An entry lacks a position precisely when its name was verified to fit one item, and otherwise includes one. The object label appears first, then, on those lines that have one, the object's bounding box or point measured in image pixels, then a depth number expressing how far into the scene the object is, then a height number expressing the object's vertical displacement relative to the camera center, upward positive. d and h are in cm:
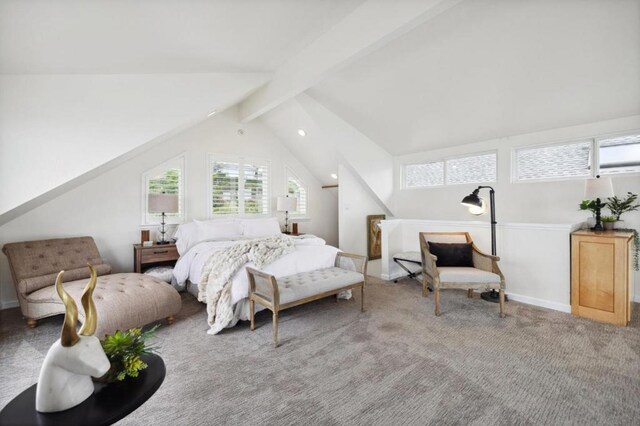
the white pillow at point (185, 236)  422 -35
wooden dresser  285 -63
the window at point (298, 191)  627 +48
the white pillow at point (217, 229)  445 -26
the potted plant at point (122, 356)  133 -68
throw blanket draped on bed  286 -61
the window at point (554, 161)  384 +75
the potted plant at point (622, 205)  331 +11
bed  291 -56
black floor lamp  364 +0
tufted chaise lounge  253 -74
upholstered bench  261 -73
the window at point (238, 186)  524 +52
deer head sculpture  113 -63
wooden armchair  316 -68
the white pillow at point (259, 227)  492 -26
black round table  110 -80
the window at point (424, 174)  530 +75
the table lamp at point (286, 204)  570 +18
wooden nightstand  400 -60
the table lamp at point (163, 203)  414 +14
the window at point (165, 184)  448 +46
